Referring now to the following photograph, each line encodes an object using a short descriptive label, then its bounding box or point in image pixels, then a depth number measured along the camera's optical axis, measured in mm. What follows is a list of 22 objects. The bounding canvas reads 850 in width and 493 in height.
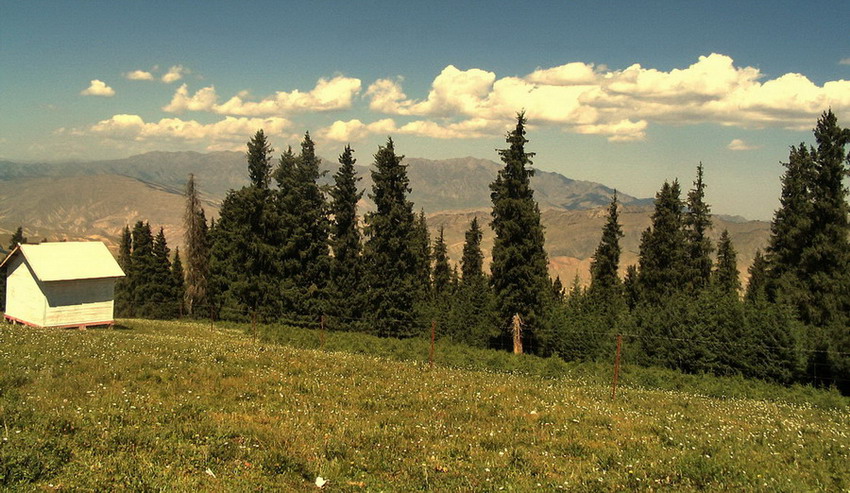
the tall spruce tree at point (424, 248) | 86250
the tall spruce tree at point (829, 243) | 41781
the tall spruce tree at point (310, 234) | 54344
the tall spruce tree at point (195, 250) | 64062
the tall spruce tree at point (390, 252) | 50562
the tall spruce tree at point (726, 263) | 73188
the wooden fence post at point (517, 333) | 42938
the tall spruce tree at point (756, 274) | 79750
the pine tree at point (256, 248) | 54969
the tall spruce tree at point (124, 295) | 86438
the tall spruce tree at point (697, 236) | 59000
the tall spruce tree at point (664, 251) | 58625
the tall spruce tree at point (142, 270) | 80812
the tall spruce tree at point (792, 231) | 43906
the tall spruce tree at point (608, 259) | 65750
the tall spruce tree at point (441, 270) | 96412
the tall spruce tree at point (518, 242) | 42188
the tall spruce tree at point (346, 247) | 55000
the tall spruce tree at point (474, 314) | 50562
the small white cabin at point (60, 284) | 38250
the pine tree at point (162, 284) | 78062
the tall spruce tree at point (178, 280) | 85375
